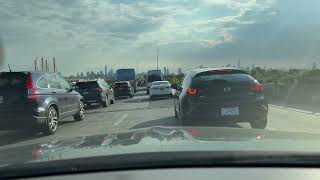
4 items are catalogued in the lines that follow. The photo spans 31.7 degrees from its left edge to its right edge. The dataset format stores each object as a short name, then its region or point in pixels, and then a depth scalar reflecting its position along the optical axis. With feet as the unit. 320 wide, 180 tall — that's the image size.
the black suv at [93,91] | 92.68
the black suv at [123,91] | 139.13
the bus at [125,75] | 220.43
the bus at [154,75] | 200.03
